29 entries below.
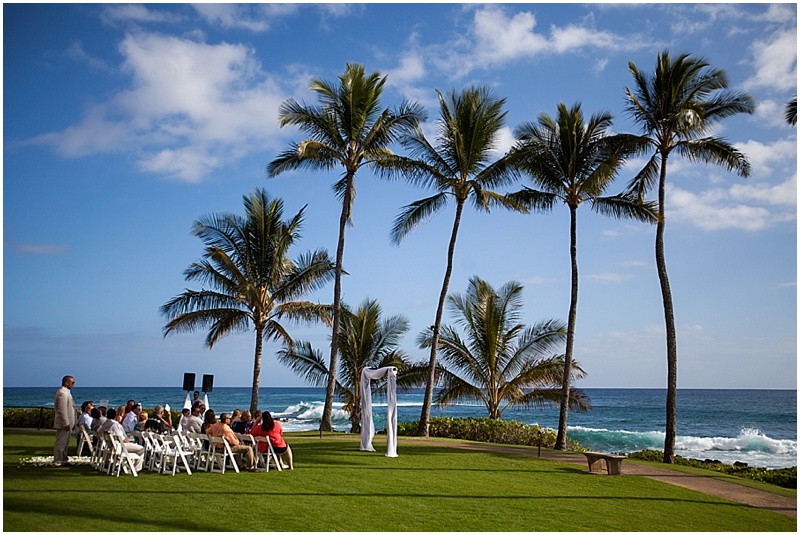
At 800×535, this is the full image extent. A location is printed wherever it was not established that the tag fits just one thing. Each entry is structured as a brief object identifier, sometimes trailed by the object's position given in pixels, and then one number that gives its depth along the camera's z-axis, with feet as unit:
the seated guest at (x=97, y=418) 47.55
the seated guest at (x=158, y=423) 50.60
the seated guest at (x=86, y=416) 48.85
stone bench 46.62
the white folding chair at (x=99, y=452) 40.68
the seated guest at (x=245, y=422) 49.95
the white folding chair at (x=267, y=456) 43.27
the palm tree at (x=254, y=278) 77.71
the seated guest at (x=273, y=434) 43.93
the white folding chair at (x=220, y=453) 41.58
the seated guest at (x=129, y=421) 50.70
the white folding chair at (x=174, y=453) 40.24
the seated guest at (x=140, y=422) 49.01
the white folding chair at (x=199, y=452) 42.24
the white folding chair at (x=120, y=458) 38.70
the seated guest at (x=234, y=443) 42.52
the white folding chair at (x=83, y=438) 43.91
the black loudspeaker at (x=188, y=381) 61.21
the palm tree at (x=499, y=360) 81.05
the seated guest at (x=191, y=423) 47.70
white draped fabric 53.67
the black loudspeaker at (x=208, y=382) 63.93
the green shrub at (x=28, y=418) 80.38
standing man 42.88
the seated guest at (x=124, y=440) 40.09
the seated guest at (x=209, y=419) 44.14
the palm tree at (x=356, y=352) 85.81
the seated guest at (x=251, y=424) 49.14
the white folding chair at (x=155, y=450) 40.63
